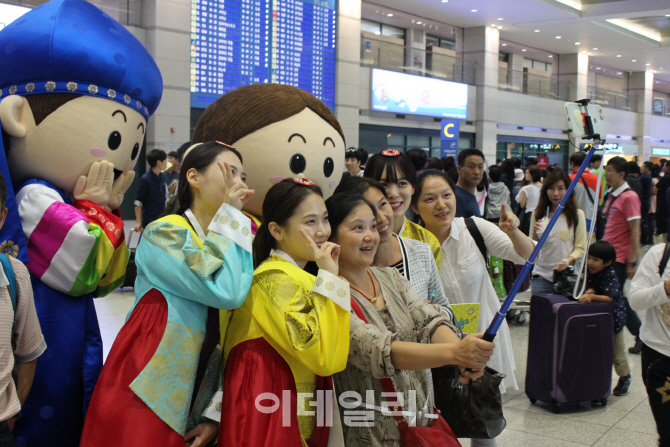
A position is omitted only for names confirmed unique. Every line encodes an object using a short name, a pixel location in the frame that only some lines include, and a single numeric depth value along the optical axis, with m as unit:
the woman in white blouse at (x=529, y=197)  6.88
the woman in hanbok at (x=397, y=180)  2.47
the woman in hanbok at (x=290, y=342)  1.56
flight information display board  9.93
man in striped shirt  1.57
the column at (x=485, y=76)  16.73
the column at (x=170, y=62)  9.41
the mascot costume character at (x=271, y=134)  2.15
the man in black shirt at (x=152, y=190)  6.45
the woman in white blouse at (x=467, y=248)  2.60
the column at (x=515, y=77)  18.20
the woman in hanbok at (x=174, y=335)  1.60
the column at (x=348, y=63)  12.12
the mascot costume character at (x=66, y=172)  1.92
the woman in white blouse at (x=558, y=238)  4.43
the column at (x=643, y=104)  24.59
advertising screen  13.90
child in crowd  3.85
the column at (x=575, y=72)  20.66
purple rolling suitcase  3.53
